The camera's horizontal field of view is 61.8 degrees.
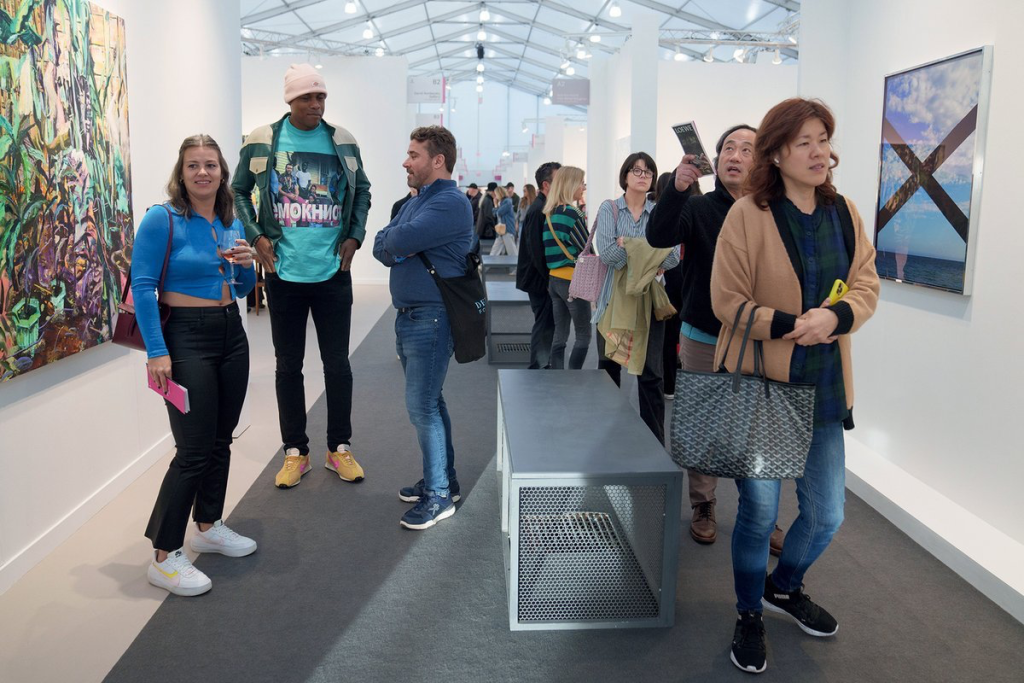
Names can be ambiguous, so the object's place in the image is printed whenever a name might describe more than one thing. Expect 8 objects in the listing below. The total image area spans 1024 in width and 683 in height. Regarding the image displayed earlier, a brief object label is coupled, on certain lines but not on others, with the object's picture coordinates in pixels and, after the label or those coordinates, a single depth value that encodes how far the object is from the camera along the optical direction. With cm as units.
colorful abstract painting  281
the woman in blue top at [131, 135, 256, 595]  269
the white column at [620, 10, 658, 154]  863
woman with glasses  392
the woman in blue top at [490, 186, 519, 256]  1174
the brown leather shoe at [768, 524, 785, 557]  318
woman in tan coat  213
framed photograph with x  339
